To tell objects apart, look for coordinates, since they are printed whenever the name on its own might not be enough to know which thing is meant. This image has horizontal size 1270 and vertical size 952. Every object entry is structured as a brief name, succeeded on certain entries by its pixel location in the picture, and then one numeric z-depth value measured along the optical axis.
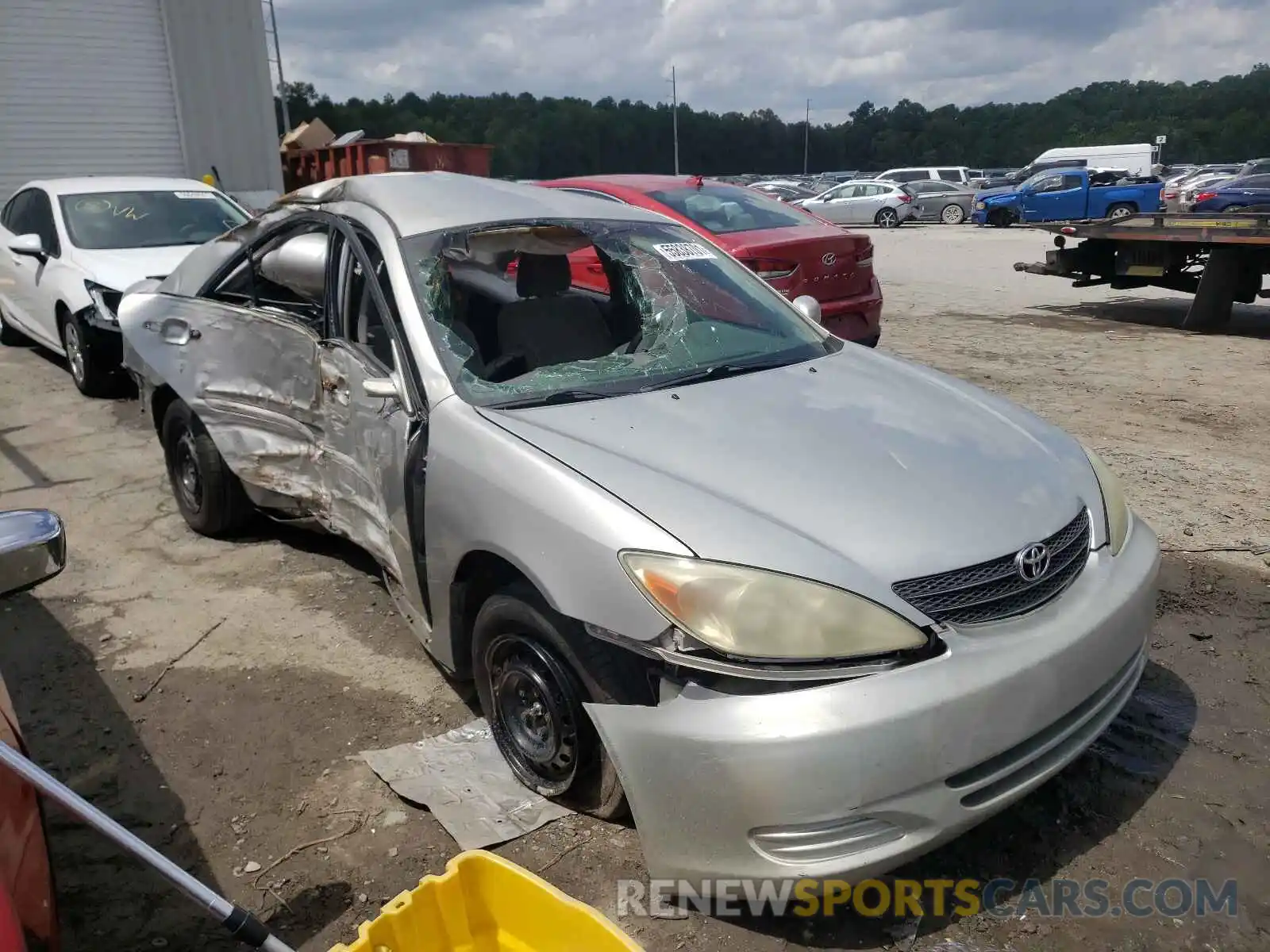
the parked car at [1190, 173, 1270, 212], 20.52
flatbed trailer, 9.48
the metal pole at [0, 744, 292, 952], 1.65
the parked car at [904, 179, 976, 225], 29.77
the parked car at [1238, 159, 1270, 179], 26.43
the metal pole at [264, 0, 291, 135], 23.60
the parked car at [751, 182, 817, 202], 32.75
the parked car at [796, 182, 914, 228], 28.89
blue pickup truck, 24.25
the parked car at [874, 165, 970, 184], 33.72
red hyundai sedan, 7.28
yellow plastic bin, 1.79
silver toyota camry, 2.04
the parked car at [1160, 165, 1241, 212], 23.92
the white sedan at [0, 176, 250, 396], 7.03
